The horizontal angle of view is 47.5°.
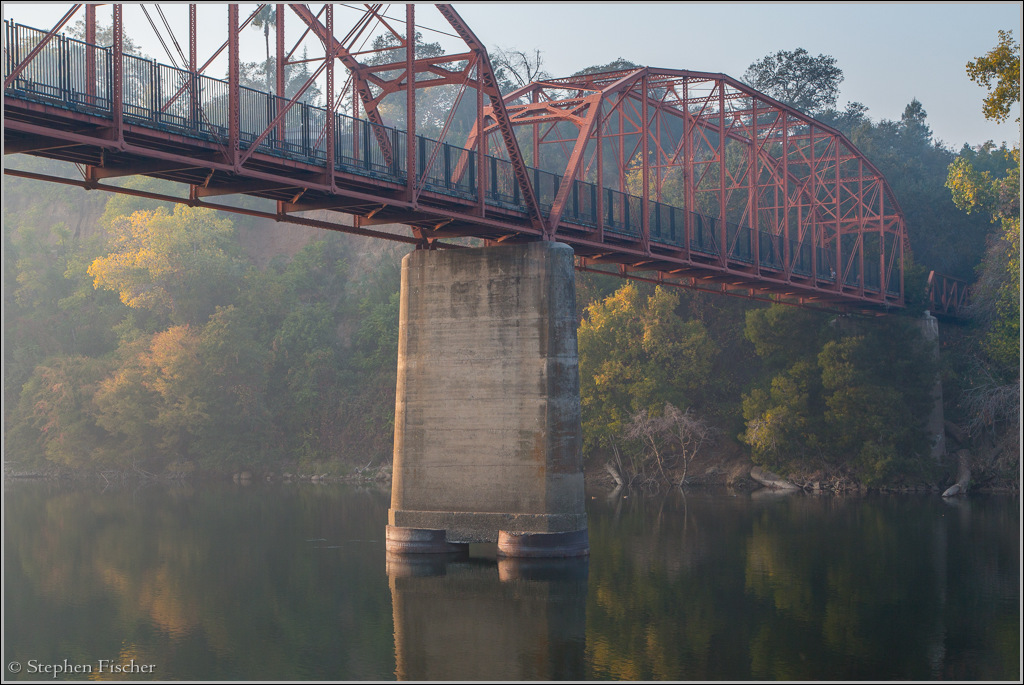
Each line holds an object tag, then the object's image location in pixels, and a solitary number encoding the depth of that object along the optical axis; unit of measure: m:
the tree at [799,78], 94.56
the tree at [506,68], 97.51
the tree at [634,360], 62.44
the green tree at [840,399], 59.00
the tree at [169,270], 81.50
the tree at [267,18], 101.08
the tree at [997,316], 46.16
